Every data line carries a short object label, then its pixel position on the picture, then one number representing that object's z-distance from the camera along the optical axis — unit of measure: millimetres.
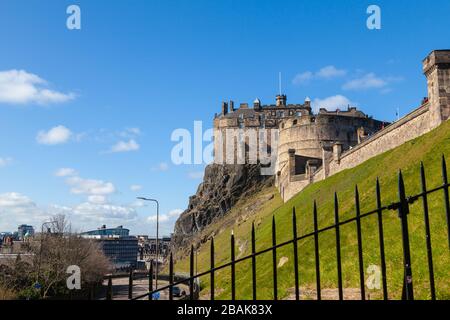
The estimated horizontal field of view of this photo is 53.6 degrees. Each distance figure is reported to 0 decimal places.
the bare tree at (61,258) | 44906
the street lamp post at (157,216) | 35044
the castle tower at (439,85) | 29266
